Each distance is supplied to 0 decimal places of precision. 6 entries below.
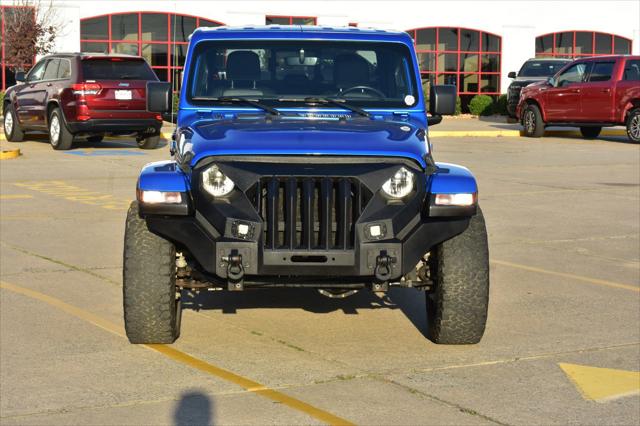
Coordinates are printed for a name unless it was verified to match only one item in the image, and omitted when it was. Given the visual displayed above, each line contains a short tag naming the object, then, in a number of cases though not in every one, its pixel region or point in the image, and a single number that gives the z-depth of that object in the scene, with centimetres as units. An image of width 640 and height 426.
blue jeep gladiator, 690
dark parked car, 3377
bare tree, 3353
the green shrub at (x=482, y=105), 3978
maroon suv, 2219
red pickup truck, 2717
